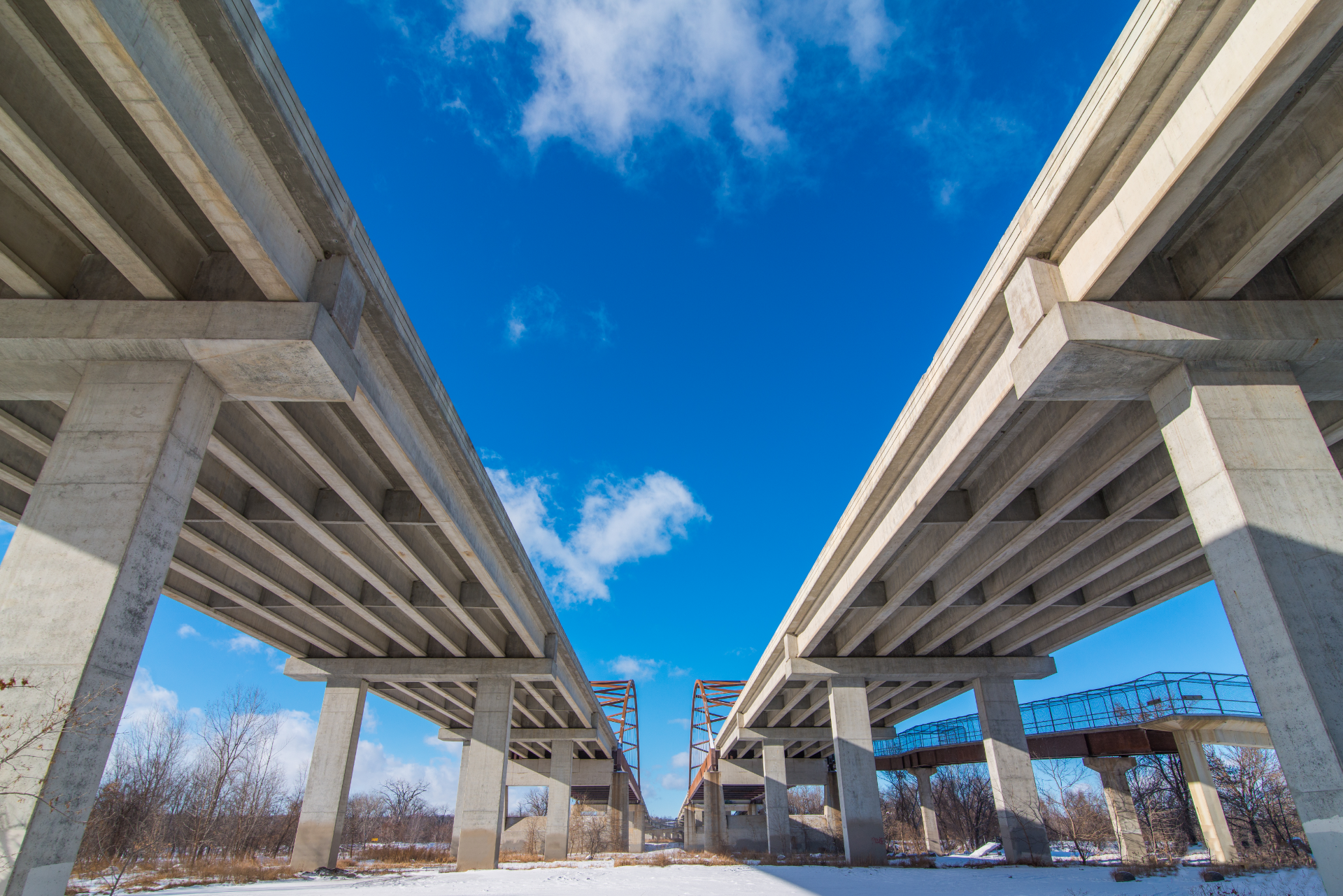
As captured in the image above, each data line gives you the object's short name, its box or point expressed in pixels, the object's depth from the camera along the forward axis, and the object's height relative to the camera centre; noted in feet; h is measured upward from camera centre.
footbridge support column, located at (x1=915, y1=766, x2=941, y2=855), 138.00 -1.54
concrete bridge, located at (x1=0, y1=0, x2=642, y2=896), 20.66 +18.07
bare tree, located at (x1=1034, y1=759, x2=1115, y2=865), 134.21 -2.63
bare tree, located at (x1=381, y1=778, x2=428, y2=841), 250.78 -0.49
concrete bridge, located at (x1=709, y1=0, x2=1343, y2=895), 21.67 +18.34
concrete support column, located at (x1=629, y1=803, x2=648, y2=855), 174.40 -5.11
